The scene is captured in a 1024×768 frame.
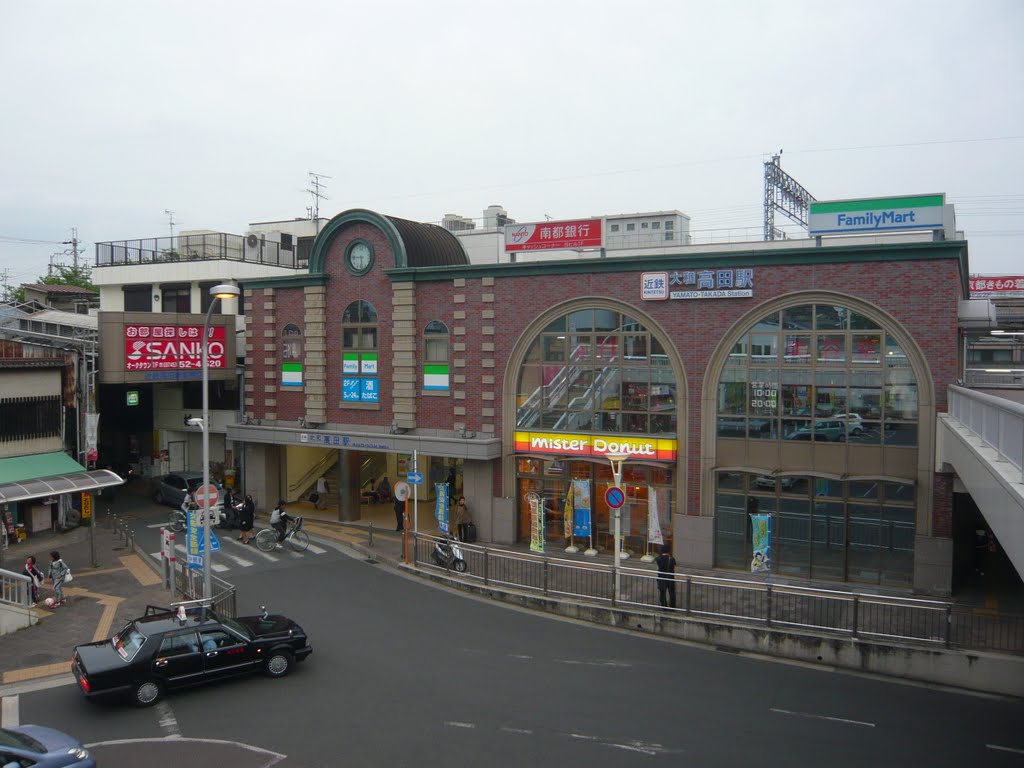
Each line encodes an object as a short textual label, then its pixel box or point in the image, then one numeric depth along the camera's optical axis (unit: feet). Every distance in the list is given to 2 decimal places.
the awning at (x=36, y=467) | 82.33
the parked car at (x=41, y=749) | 35.19
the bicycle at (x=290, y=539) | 87.30
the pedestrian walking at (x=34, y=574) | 67.26
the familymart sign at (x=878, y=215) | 69.36
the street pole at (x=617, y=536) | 65.77
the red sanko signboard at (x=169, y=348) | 98.53
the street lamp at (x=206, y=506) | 57.96
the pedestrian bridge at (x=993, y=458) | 34.17
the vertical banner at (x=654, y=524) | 78.28
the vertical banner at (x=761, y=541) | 72.74
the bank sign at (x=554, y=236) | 84.89
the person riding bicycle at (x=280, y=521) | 88.02
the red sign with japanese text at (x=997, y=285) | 195.62
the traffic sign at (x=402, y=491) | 81.56
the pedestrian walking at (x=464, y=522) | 88.07
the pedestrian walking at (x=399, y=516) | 94.94
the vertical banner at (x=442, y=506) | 89.51
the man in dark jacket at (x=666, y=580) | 62.64
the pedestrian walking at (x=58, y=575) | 67.51
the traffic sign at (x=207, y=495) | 63.26
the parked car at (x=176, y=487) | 109.50
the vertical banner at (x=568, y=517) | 84.43
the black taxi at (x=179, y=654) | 46.21
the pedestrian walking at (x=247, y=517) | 92.99
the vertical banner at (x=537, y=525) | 83.41
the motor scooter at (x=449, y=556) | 75.66
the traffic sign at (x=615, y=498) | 65.07
